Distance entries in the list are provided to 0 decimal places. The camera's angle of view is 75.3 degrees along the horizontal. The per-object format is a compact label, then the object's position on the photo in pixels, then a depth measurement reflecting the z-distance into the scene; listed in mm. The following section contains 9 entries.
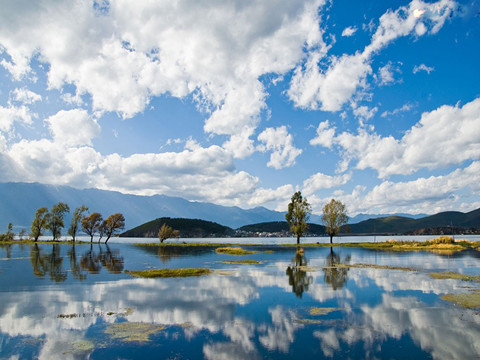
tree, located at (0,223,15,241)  176725
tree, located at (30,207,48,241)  168500
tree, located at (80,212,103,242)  171375
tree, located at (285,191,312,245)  142500
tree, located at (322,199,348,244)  154625
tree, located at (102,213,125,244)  171650
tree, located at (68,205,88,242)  169375
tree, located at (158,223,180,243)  167750
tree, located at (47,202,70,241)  172612
